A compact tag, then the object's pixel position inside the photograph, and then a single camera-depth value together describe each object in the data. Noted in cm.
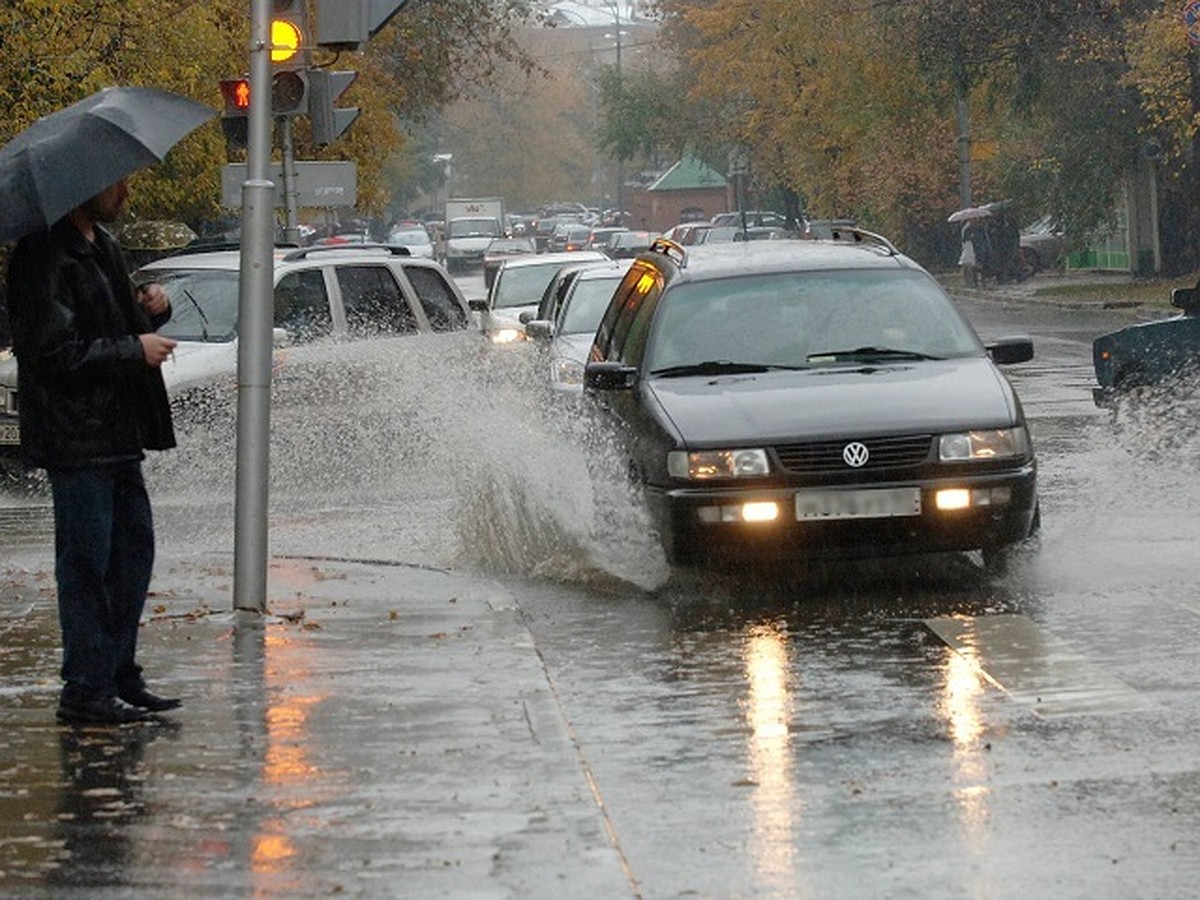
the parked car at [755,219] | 8651
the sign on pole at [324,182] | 2364
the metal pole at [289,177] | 2209
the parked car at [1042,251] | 6844
